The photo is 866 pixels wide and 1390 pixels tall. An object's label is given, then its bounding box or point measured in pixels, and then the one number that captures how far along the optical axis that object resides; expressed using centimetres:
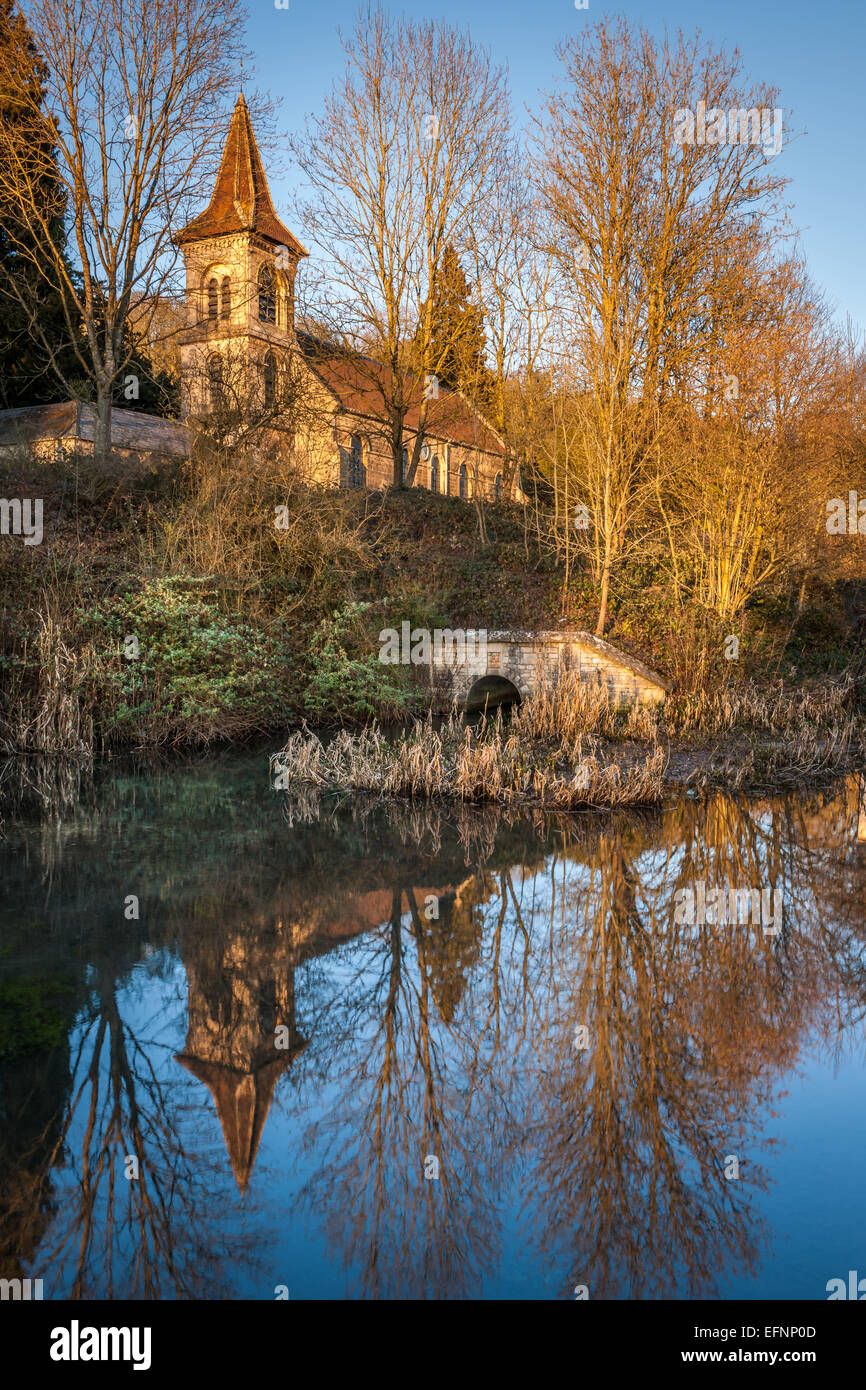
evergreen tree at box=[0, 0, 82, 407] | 1800
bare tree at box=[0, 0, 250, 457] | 1781
